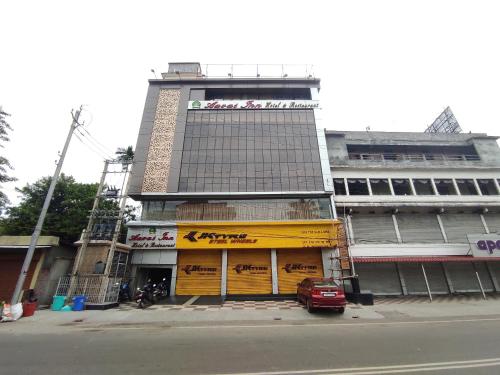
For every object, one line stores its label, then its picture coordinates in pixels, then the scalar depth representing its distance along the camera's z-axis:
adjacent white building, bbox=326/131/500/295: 18.98
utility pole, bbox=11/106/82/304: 10.92
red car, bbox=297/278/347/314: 11.13
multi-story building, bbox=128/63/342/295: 18.59
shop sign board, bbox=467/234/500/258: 18.06
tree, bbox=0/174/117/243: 21.86
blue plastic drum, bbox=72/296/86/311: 12.58
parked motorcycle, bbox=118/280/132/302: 15.25
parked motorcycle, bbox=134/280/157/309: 13.47
